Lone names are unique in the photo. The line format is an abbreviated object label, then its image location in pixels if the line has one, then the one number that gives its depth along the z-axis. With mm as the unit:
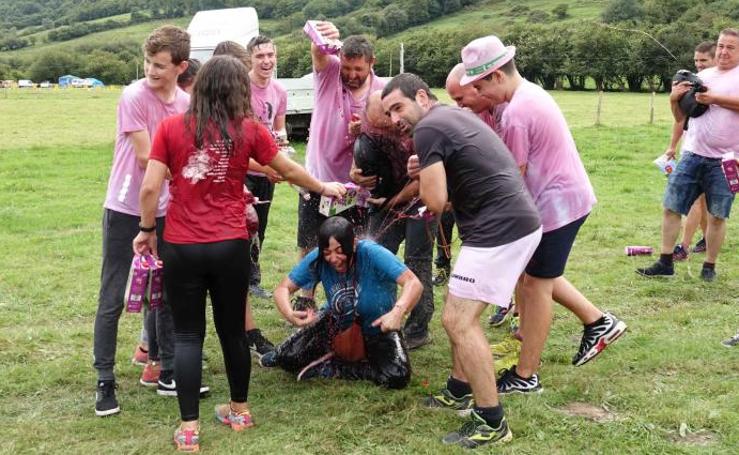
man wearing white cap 3957
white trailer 18312
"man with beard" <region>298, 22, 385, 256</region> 4934
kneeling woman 4391
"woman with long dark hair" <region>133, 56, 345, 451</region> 3504
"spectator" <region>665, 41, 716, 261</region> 7453
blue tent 87988
